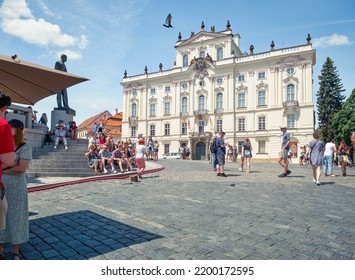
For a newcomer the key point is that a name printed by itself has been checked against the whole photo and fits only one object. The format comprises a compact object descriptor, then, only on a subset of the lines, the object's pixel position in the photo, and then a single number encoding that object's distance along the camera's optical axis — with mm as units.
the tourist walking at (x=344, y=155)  12352
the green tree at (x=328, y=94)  44156
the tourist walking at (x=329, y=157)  12148
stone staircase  10289
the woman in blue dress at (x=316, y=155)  8570
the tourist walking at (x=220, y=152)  11086
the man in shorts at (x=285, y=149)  10135
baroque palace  38875
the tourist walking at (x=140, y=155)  10311
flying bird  24728
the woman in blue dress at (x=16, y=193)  3016
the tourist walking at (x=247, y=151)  12734
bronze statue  14758
